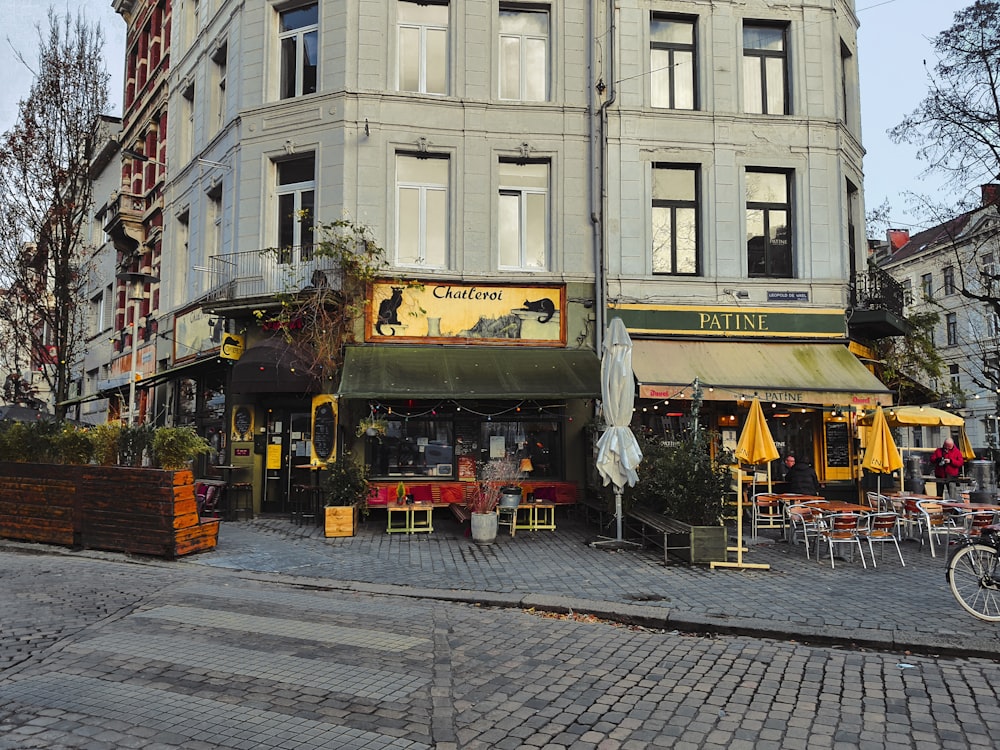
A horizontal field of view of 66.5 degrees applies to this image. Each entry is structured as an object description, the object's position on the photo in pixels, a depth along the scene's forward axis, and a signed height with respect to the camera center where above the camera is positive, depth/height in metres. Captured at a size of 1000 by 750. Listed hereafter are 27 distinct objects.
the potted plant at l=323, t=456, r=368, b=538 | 12.61 -0.86
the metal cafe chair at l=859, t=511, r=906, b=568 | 10.08 -1.12
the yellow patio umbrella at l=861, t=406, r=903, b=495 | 12.17 -0.11
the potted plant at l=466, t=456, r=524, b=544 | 11.91 -0.83
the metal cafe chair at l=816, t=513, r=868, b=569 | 9.99 -1.12
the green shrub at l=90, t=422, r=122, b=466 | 11.62 -0.02
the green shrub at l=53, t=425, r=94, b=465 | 11.95 -0.06
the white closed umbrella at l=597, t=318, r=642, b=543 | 11.21 +0.44
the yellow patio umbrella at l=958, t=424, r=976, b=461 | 16.22 -0.01
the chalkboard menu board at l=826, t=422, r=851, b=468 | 16.16 +0.00
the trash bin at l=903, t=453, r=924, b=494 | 16.67 -0.74
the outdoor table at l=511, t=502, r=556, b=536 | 13.43 -1.35
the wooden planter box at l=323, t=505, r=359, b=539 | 12.58 -1.29
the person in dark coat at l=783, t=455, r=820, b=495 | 13.95 -0.65
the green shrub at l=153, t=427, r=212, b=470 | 10.82 -0.07
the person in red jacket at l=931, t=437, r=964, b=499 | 16.73 -0.41
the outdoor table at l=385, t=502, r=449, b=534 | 12.95 -1.32
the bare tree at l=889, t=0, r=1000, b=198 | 18.23 +8.96
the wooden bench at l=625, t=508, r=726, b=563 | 9.97 -1.27
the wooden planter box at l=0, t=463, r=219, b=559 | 10.61 -1.00
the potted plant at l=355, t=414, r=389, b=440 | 14.19 +0.30
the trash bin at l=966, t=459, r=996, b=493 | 16.95 -0.66
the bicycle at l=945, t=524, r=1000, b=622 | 7.04 -1.22
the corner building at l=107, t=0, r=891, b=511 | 15.08 +4.84
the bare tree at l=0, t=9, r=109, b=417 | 20.64 +7.21
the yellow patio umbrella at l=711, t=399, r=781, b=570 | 11.20 +0.02
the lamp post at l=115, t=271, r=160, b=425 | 16.64 +3.57
